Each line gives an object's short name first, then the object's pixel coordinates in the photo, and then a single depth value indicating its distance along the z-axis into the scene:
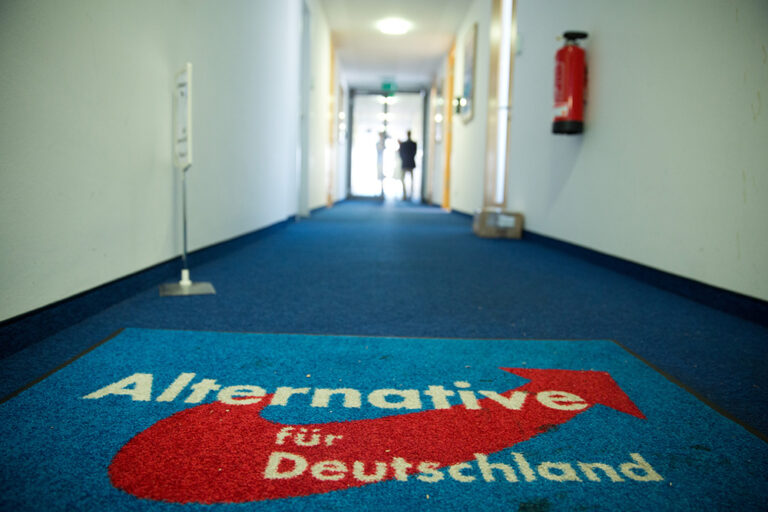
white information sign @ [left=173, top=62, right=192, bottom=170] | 2.30
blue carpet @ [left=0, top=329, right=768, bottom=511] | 0.89
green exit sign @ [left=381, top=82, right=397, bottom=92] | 14.23
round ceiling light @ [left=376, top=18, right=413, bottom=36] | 8.57
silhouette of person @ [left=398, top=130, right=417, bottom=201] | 13.90
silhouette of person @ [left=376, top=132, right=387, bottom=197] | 15.90
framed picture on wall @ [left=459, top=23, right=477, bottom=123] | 7.54
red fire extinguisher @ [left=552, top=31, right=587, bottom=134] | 3.64
